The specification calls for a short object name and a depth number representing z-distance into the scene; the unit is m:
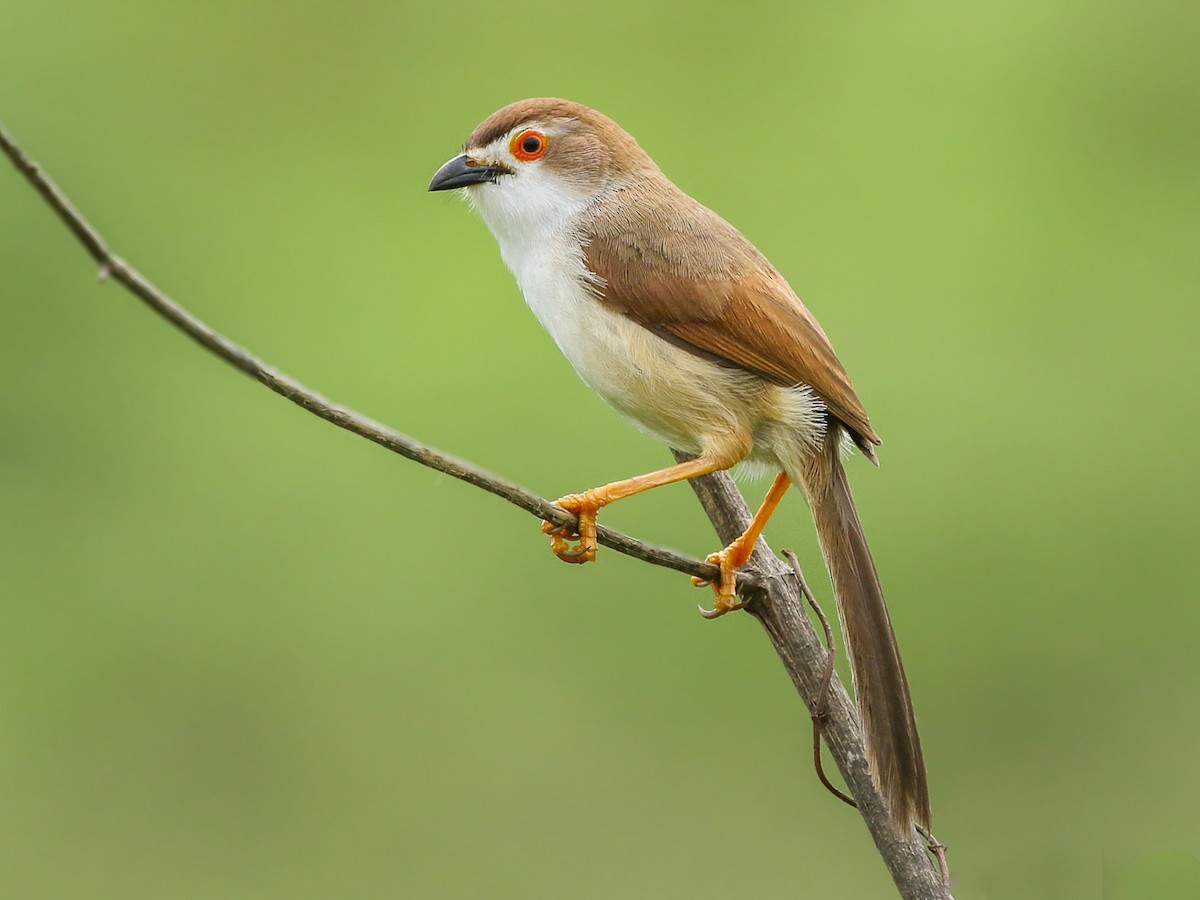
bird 6.25
